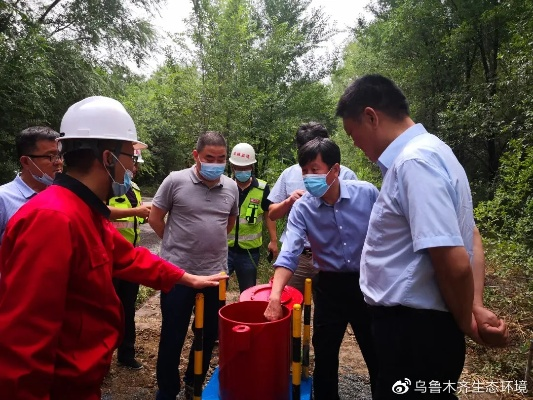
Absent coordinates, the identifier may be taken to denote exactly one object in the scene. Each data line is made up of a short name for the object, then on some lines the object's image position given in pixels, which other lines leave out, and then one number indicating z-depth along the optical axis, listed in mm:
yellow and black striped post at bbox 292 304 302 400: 1827
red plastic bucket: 1780
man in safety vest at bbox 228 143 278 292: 4191
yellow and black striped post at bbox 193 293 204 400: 2078
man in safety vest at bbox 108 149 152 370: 3672
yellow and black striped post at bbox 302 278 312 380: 2566
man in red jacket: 1124
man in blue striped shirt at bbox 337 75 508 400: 1378
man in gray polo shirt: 2766
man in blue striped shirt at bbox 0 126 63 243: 2439
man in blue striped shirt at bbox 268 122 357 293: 3434
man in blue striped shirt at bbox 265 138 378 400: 2457
